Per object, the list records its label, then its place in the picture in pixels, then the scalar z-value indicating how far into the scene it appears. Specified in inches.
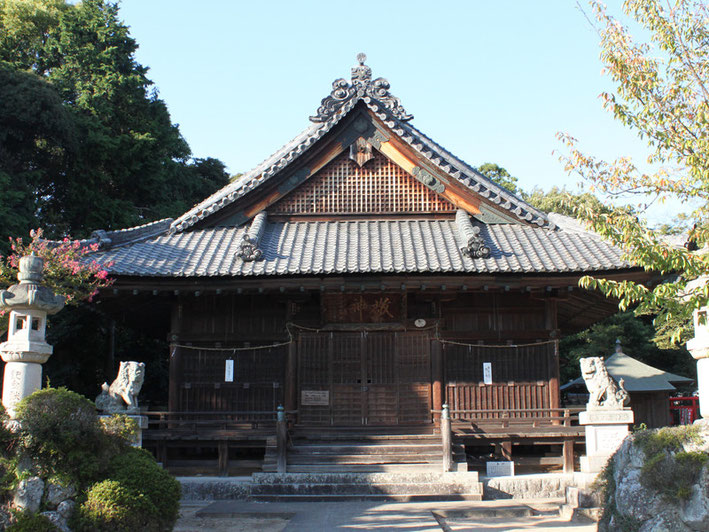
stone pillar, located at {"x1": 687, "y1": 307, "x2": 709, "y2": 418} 316.5
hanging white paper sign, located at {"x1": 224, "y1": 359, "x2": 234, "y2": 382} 605.9
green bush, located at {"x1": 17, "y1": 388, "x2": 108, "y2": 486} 303.4
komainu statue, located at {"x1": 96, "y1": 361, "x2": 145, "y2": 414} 495.5
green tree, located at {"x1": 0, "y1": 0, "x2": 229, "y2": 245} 1018.7
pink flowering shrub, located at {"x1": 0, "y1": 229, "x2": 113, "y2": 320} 464.1
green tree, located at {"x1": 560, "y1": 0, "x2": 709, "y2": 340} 379.9
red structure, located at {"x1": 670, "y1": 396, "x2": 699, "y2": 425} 949.8
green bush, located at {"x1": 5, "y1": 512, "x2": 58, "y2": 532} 283.7
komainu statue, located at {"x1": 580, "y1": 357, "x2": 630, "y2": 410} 490.6
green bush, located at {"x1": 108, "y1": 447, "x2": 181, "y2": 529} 311.3
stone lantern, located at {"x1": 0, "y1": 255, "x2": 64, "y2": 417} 350.6
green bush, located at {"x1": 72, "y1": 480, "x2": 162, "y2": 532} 293.0
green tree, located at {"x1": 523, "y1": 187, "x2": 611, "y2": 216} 1694.5
